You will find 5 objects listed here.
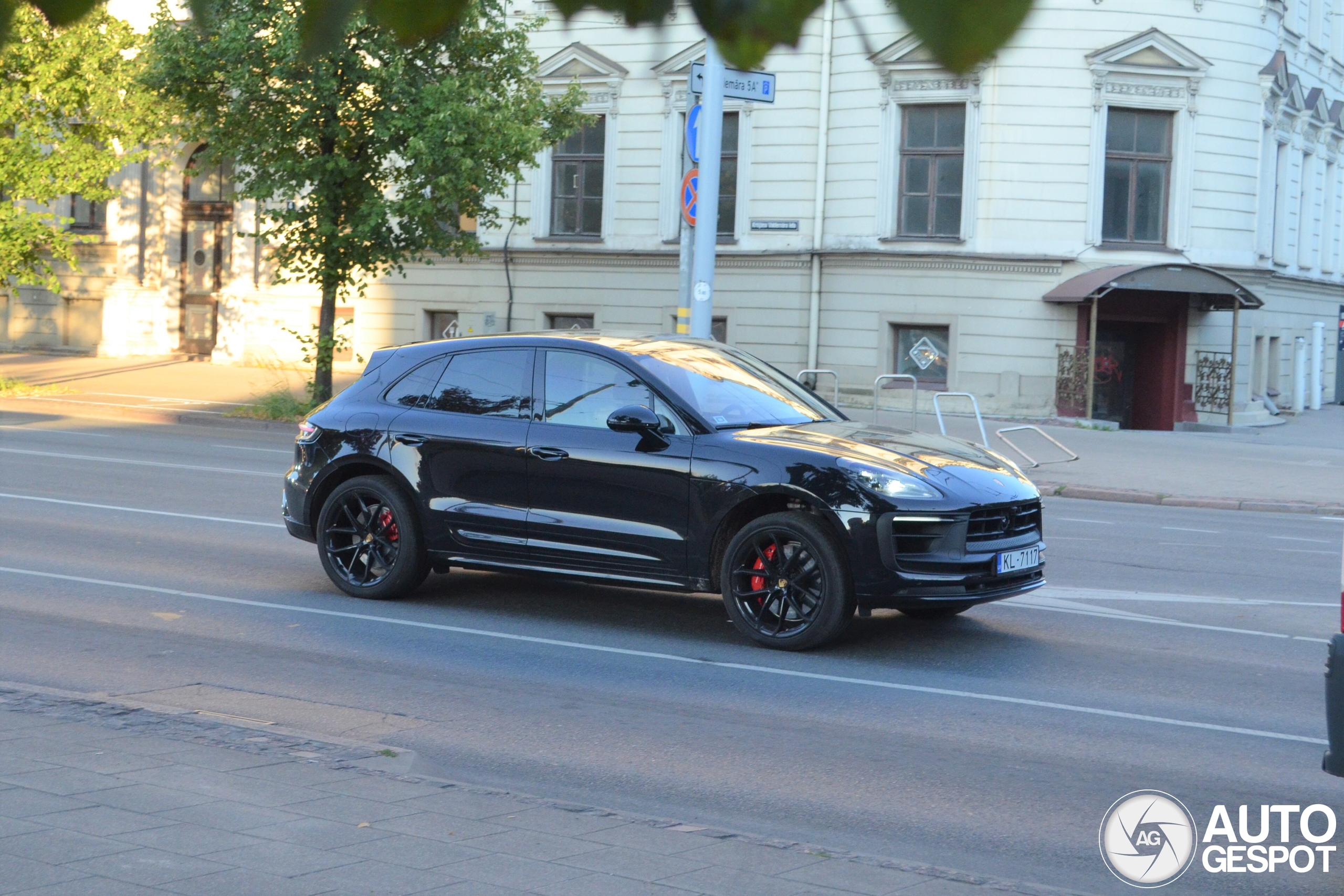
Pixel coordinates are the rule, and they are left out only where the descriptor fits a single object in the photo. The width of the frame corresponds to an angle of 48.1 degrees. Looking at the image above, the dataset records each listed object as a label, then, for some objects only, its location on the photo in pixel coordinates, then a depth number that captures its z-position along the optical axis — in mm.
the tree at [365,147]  20219
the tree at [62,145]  23250
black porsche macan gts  7758
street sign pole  18266
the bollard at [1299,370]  31328
